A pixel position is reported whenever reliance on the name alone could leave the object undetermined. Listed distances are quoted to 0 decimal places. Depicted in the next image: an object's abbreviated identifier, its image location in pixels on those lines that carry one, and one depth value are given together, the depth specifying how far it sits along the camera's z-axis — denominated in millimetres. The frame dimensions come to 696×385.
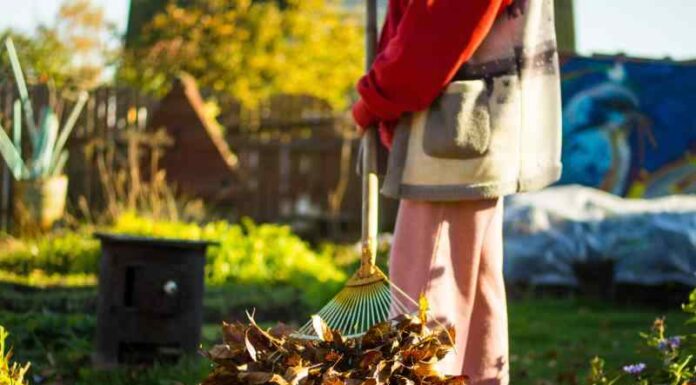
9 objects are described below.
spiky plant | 10609
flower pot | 10930
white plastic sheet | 9180
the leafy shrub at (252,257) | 9172
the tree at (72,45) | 17219
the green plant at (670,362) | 3396
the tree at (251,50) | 19422
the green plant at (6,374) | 2938
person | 3105
